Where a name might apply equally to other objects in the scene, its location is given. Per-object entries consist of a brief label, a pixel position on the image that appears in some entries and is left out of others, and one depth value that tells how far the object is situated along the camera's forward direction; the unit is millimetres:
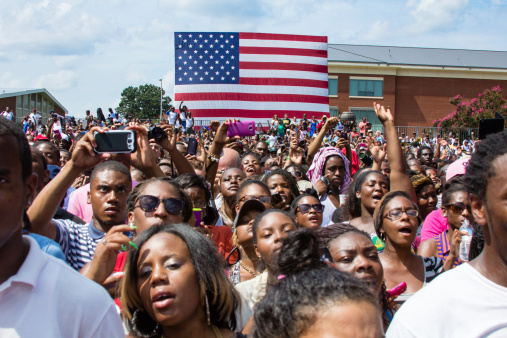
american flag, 18531
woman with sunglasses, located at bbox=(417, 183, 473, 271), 4203
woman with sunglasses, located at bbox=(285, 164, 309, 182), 6238
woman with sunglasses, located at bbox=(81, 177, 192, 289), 3283
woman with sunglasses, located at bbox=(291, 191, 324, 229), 4480
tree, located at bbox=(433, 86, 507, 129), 35500
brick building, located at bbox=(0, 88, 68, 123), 34781
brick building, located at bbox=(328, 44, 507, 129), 40188
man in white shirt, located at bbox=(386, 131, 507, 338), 1639
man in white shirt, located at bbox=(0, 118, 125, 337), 1379
